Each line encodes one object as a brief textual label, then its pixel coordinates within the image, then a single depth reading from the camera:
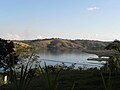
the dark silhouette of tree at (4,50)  14.63
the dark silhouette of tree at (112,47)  13.60
